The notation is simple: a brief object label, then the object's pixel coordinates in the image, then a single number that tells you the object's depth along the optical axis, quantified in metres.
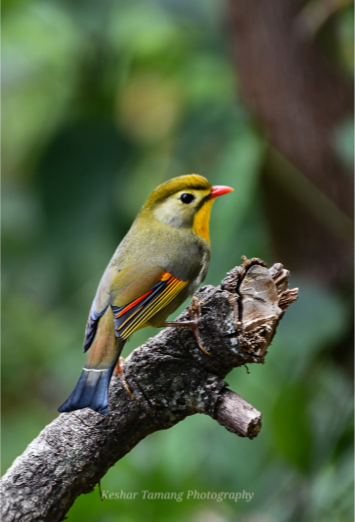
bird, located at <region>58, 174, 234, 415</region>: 4.99
